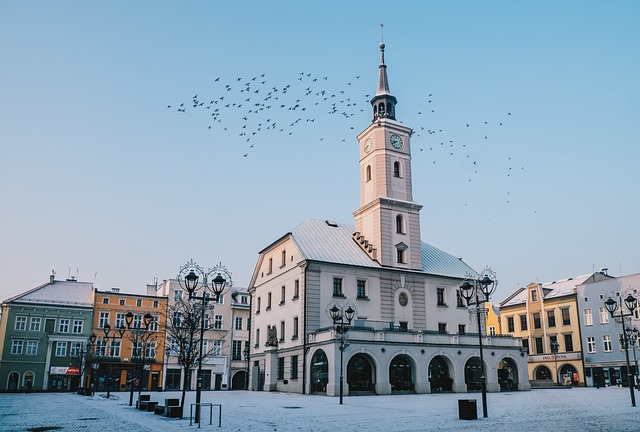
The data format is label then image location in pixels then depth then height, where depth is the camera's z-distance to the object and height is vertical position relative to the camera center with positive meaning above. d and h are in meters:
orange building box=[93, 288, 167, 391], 61.91 +1.83
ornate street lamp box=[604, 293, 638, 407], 23.82 +2.39
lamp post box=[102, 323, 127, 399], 59.20 +1.37
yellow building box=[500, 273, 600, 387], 61.84 +3.91
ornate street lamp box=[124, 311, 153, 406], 27.82 +2.14
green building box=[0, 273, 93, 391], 58.19 +2.08
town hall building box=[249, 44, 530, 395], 39.34 +4.75
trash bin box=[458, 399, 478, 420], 18.25 -1.65
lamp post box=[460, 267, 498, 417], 22.06 +3.09
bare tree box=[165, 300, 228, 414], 22.45 +2.02
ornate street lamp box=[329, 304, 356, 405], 32.50 +1.90
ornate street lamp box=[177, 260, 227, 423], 20.20 +2.85
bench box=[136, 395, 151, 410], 23.83 -1.90
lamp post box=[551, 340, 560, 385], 62.31 +0.97
